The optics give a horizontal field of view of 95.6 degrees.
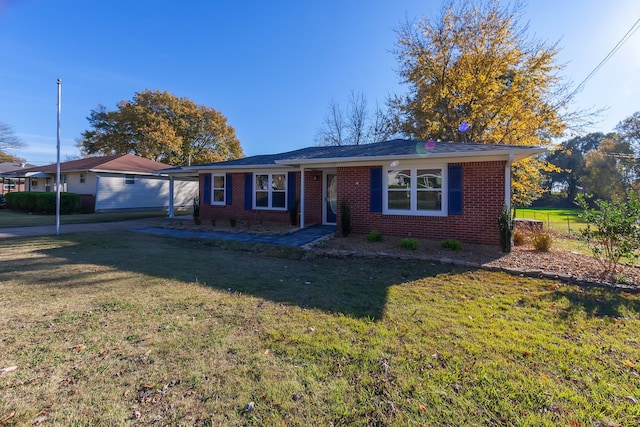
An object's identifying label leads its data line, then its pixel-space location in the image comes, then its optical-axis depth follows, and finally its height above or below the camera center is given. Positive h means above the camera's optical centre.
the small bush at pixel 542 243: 7.34 -0.79
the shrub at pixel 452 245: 7.22 -0.85
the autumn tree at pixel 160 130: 27.98 +8.06
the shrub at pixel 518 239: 8.25 -0.78
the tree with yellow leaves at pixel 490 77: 15.24 +7.41
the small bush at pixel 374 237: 8.17 -0.75
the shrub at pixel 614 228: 5.31 -0.29
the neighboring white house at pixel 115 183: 18.70 +1.82
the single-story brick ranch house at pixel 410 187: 7.81 +0.73
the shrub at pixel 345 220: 8.95 -0.30
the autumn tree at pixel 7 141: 43.33 +10.31
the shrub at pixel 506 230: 7.02 -0.45
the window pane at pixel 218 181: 13.67 +1.34
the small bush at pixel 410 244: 7.27 -0.84
